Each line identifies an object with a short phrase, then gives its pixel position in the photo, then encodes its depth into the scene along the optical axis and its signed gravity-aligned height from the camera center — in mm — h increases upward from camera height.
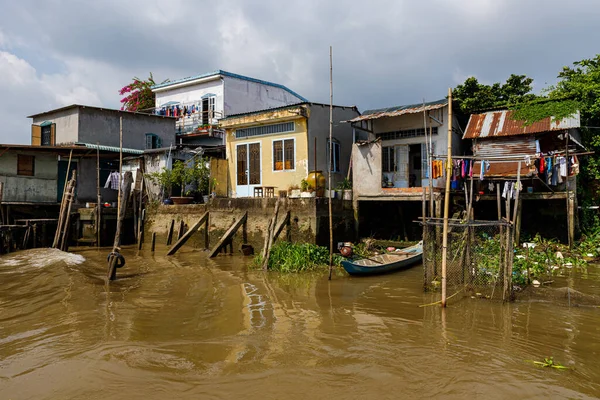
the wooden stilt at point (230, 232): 16375 -1218
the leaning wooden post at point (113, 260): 12312 -1639
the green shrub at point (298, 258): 14055 -1897
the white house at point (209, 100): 27781 +6899
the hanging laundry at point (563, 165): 13664 +1072
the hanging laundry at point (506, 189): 13922 +351
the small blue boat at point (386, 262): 12680 -1908
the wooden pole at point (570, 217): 14109 -569
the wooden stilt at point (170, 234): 19828 -1469
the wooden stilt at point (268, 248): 14102 -1527
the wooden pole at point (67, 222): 18109 -854
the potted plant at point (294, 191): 18370 +425
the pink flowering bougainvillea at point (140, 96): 33469 +8150
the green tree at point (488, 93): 18078 +4595
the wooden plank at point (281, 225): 15824 -884
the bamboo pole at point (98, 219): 18977 -751
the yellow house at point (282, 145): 18969 +2568
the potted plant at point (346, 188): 17547 +531
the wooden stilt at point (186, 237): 17266 -1410
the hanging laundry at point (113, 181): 22688 +1093
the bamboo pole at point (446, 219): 8406 -363
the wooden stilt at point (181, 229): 19812 -1249
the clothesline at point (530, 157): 13473 +1358
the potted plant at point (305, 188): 17644 +525
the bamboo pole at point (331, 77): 11961 +3421
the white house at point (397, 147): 16906 +2158
